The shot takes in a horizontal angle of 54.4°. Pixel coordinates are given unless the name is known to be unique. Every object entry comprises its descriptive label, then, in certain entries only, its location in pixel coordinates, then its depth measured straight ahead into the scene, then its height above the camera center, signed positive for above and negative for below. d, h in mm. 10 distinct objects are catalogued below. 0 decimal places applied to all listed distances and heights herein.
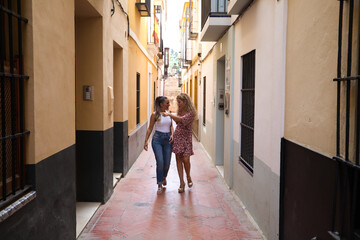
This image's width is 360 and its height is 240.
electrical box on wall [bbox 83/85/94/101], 5383 +66
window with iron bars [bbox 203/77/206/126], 12577 -270
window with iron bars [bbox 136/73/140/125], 10756 -19
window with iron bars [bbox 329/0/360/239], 2250 -292
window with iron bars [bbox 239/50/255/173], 5574 -229
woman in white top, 6484 -696
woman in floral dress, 6375 -634
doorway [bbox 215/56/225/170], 8898 -343
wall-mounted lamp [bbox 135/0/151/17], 9648 +2547
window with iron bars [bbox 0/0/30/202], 2564 -38
